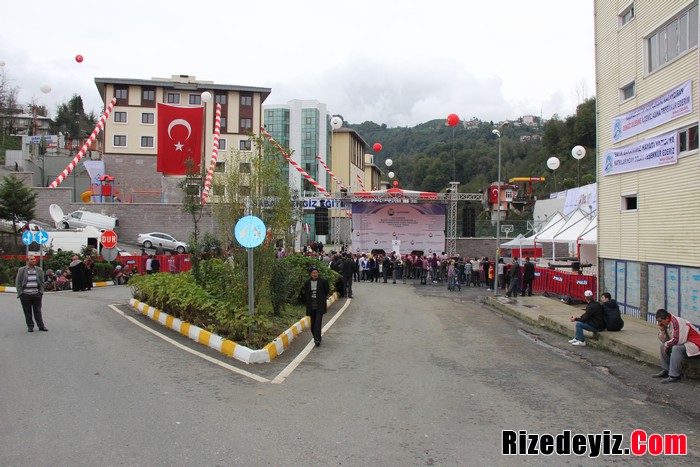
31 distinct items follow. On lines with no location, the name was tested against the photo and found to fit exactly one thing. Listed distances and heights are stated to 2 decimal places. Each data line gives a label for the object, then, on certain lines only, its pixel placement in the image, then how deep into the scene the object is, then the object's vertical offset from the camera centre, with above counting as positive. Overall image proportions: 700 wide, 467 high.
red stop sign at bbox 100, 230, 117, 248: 24.41 +0.27
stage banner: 37.91 +1.59
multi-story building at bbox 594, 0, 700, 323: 14.18 +2.83
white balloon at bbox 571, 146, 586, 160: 34.72 +6.19
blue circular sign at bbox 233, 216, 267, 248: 10.27 +0.29
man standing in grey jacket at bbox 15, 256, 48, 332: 12.03 -1.01
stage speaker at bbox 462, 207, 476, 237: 40.34 +2.12
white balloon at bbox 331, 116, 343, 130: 38.47 +8.73
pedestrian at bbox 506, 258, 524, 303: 21.95 -1.02
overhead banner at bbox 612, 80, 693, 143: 14.20 +3.91
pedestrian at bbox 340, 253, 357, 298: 21.23 -0.93
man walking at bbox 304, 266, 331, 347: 11.42 -1.08
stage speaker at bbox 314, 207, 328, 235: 38.66 +1.94
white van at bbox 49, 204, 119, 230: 36.16 +1.61
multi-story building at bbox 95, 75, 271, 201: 55.25 +13.06
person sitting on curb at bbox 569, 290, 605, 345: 12.56 -1.56
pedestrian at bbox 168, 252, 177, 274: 29.71 -0.96
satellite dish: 25.86 +1.48
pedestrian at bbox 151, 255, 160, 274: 27.50 -0.95
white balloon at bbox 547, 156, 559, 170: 36.74 +5.79
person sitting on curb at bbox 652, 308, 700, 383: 9.18 -1.49
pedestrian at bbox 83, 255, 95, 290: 22.94 -1.23
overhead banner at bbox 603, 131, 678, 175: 14.95 +2.85
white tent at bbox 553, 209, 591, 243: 26.94 +1.23
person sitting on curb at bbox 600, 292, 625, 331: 12.77 -1.46
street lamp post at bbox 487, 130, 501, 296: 22.57 +1.62
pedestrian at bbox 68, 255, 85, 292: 22.42 -1.18
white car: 38.12 +0.29
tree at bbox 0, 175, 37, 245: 28.67 +2.20
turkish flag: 37.81 +7.58
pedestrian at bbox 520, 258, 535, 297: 22.52 -0.92
